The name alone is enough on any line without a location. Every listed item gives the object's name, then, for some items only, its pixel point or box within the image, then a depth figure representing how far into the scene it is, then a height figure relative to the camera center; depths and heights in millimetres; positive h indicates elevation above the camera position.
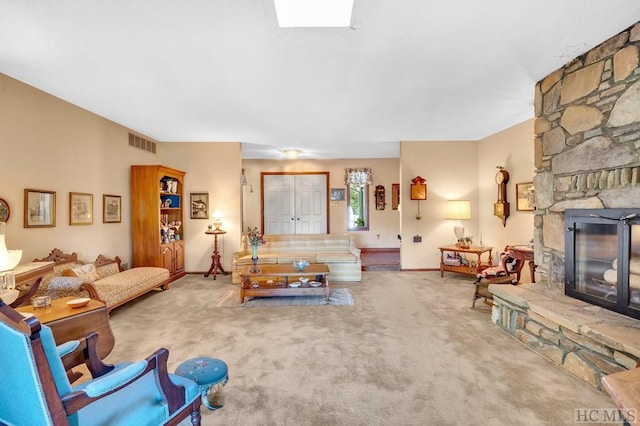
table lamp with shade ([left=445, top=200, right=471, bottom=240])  5422 -7
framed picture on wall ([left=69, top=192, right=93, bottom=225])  3773 +51
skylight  1994 +1386
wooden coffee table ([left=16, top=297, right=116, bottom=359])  2164 -833
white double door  7961 +275
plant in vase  4277 -459
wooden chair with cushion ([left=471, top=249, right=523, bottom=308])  3512 -837
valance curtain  7984 +944
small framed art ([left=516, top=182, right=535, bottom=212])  4355 +214
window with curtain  7992 +383
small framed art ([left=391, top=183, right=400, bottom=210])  8078 +461
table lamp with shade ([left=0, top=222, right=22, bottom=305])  2314 -501
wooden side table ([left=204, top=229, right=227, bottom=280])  5460 -904
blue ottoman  1674 -949
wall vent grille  4938 +1205
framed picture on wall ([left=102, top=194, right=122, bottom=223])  4367 +57
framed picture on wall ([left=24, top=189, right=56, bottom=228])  3168 +44
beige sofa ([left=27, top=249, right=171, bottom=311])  3127 -843
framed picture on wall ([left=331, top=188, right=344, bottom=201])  8039 +435
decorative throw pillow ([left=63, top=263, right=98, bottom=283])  3357 -725
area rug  3926 -1225
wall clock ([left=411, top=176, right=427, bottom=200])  5730 +440
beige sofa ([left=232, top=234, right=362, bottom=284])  5148 -797
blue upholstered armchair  990 -680
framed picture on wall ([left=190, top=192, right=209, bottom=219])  5762 +69
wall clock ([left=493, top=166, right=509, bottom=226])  4844 +223
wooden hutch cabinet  4844 -70
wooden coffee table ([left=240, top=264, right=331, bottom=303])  3949 -1023
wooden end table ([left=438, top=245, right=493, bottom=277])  4996 -896
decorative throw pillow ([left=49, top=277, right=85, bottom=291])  3109 -755
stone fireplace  2145 +222
